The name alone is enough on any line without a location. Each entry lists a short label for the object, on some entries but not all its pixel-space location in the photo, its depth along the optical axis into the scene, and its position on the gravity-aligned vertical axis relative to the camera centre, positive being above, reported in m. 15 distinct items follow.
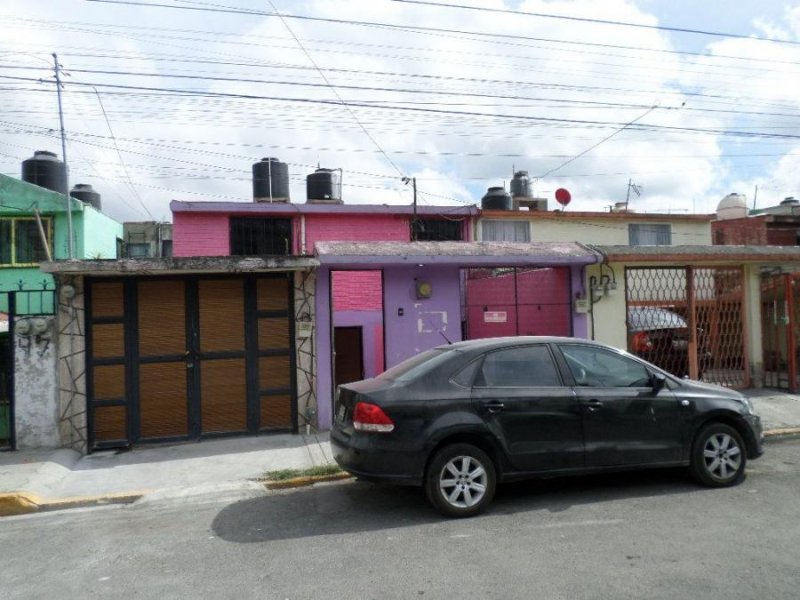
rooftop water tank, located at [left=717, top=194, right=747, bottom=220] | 22.61 +3.71
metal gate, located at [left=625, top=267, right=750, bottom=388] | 10.55 -0.27
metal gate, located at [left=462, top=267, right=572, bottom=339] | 10.34 +0.07
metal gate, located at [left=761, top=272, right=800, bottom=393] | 10.64 -0.45
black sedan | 5.27 -1.02
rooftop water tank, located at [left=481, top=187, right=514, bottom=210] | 20.30 +3.78
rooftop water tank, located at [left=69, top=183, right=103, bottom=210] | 20.53 +4.36
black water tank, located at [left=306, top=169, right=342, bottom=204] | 19.61 +4.21
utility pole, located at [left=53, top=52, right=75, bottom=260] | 14.60 +2.52
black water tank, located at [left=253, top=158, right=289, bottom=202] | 19.30 +4.35
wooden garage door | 8.58 -0.57
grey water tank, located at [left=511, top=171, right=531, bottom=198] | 22.10 +4.55
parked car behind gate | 10.53 -0.54
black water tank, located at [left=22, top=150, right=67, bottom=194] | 17.94 +4.53
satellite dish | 18.95 +3.57
